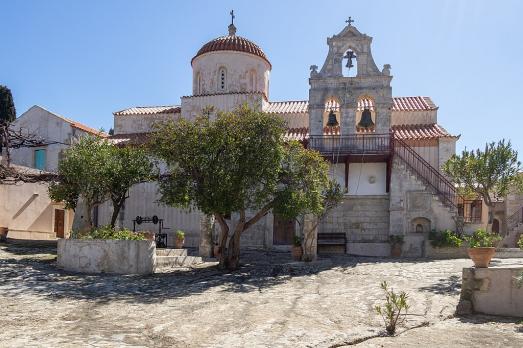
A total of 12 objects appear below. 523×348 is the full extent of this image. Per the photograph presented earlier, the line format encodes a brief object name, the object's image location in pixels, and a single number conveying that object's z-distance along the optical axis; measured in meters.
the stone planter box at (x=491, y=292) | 10.17
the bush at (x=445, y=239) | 20.70
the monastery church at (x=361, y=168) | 22.50
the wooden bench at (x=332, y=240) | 23.48
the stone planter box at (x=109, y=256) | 15.54
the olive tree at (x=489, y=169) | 18.59
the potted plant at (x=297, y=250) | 20.06
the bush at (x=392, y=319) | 8.73
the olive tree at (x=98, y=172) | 17.95
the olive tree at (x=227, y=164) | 15.95
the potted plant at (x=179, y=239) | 21.18
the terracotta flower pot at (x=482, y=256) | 10.72
